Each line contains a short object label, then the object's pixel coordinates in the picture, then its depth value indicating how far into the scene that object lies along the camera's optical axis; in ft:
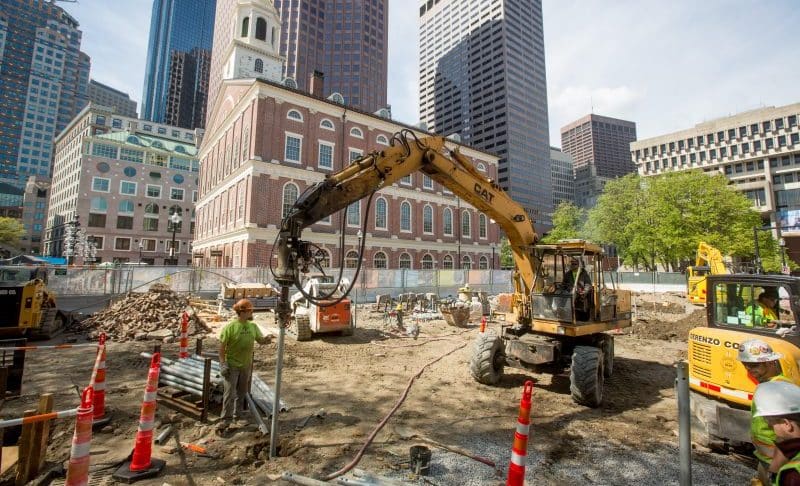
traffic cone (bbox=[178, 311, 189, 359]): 23.43
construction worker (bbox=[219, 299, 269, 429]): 17.95
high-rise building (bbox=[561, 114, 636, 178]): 574.56
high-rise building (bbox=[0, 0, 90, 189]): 349.61
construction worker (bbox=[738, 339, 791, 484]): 8.41
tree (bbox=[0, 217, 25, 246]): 193.47
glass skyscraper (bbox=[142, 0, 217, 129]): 445.78
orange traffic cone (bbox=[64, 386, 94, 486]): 10.75
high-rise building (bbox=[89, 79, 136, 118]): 514.68
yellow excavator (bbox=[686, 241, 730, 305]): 69.36
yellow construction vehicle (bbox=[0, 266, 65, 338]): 34.37
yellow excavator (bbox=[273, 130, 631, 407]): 20.36
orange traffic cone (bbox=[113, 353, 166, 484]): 13.50
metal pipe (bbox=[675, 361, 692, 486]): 10.53
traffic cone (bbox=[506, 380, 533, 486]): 10.64
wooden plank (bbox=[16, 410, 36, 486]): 12.71
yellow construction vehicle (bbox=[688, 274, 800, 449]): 15.44
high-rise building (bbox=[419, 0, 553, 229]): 377.30
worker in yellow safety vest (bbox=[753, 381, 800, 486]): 6.52
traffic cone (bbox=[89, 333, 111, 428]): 16.47
